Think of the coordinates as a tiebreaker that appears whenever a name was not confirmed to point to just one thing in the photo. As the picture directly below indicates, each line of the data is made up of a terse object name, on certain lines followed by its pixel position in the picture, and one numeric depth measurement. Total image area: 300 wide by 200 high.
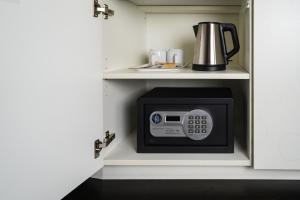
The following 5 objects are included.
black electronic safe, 1.03
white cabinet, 0.56
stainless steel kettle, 1.06
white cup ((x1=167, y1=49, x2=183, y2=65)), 1.32
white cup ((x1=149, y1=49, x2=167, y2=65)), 1.31
